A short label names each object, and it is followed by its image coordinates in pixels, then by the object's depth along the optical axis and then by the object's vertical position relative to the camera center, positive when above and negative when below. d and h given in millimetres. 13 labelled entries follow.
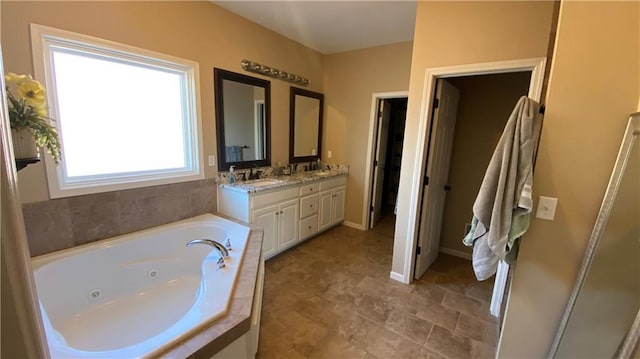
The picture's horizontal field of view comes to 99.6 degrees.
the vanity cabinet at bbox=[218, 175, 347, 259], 2795 -809
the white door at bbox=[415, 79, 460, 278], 2479 -272
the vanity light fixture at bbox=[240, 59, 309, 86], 2998 +796
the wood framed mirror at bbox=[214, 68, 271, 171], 2852 +203
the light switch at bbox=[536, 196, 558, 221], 1378 -298
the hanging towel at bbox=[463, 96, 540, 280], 1408 -183
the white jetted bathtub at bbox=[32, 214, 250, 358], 1598 -1080
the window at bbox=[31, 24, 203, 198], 1897 +164
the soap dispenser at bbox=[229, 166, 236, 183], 2959 -417
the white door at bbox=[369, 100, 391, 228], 3883 -243
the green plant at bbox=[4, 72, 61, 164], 1309 +91
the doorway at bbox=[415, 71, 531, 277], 2650 -32
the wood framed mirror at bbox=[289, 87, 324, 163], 3736 +216
